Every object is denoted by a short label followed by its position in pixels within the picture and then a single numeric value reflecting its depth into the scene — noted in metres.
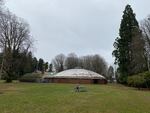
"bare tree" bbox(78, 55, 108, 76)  44.16
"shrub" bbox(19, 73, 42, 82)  29.07
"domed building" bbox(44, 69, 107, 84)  29.04
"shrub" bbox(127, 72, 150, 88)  20.41
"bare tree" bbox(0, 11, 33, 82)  24.97
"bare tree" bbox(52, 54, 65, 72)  51.88
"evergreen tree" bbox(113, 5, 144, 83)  25.76
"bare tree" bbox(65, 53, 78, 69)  48.26
